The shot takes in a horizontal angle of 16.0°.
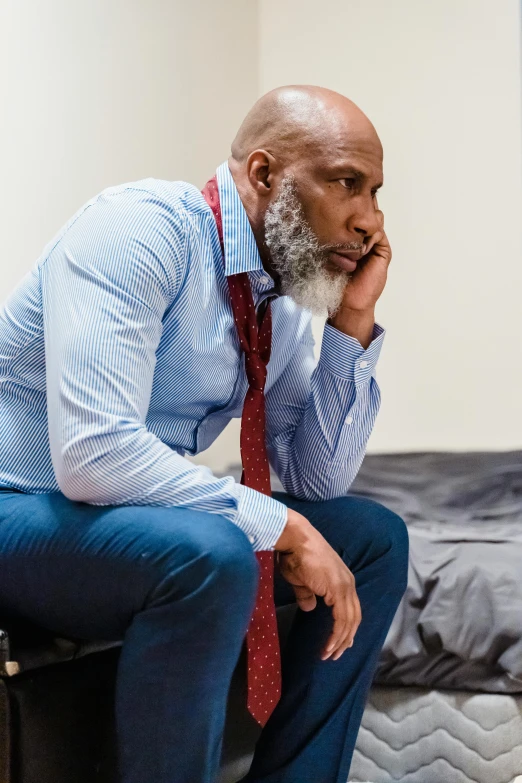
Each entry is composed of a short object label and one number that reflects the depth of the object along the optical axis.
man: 1.84
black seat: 1.87
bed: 2.29
